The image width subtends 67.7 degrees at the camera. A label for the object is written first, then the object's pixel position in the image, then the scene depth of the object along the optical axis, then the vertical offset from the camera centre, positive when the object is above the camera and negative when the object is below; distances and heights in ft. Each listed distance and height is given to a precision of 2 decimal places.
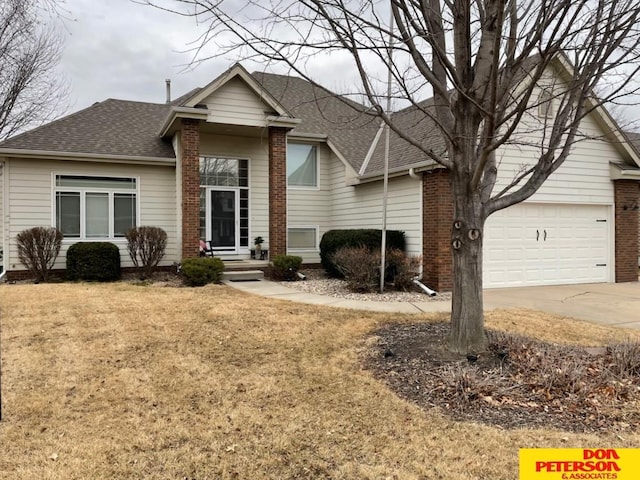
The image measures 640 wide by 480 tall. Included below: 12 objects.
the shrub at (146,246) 40.68 -0.34
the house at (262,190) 39.40 +4.60
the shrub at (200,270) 36.76 -2.22
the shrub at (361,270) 34.30 -2.09
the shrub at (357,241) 38.63 +0.02
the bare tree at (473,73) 14.25 +5.55
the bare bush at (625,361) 16.40 -4.30
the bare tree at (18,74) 25.45 +11.29
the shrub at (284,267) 40.55 -2.19
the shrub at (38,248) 38.24 -0.44
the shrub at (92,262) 38.93 -1.61
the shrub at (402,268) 35.37 -2.01
